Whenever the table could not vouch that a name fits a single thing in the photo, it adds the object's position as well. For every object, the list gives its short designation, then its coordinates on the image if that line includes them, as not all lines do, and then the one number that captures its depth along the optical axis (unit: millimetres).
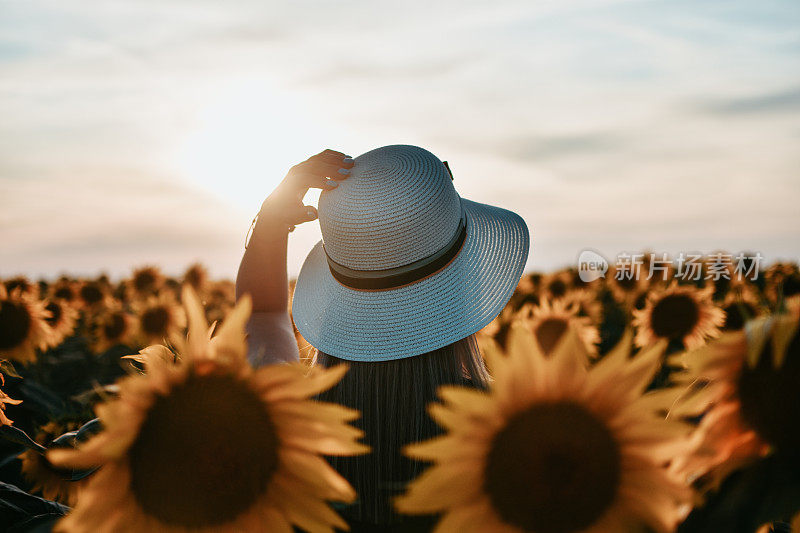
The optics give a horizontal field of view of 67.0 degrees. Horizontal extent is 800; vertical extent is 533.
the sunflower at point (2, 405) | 1834
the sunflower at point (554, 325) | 5387
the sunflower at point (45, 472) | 3259
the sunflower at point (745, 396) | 851
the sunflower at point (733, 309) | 5188
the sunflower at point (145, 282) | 12344
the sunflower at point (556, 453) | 839
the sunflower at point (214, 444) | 902
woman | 2002
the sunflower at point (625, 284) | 10102
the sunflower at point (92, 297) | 10648
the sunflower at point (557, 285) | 9391
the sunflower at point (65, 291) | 10227
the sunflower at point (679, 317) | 5969
